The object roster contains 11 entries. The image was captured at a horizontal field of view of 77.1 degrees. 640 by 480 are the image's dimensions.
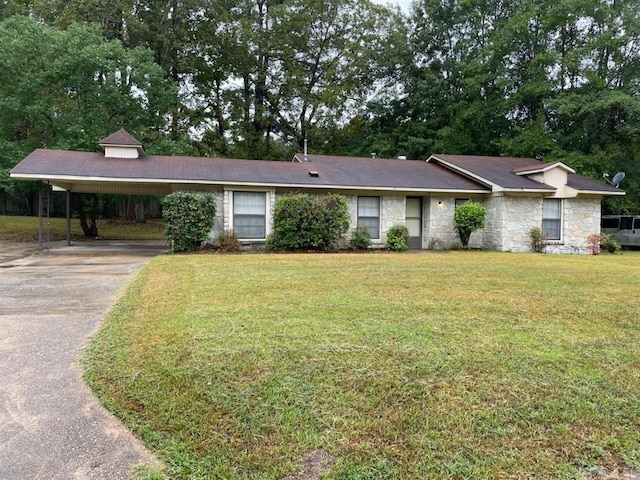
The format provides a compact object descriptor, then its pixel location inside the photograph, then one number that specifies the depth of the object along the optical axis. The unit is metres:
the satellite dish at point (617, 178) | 16.02
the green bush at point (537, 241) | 14.21
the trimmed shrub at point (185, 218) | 11.52
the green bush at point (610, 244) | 15.03
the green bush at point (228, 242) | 12.34
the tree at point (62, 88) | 16.41
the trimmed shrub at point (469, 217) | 13.73
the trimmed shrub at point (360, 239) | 13.59
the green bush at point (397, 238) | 13.62
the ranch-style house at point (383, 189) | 12.77
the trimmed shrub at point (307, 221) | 12.34
